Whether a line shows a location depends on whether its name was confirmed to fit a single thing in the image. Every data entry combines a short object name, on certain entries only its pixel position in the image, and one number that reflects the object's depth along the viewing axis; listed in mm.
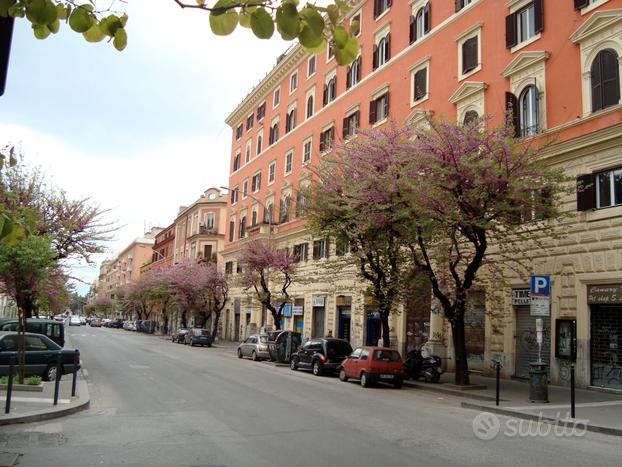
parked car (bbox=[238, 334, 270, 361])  29781
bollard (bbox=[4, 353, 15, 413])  10320
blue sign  14570
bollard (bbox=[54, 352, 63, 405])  11586
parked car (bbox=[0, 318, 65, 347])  21547
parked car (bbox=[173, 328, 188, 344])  47250
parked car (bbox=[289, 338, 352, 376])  22453
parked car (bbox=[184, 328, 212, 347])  42625
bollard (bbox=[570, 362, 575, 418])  11820
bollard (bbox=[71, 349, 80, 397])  12995
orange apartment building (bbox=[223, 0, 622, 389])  17688
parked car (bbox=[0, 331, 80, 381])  15945
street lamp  40578
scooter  19641
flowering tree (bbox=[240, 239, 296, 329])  33094
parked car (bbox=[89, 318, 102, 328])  91281
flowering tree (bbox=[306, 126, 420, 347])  18953
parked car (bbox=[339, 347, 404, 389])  18359
